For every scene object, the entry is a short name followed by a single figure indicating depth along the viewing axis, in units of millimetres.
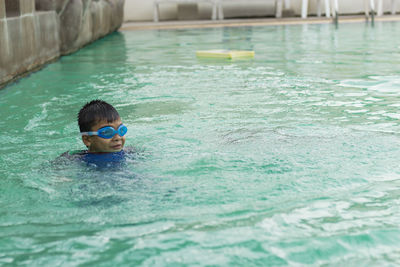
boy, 4098
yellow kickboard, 10391
